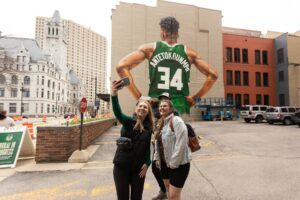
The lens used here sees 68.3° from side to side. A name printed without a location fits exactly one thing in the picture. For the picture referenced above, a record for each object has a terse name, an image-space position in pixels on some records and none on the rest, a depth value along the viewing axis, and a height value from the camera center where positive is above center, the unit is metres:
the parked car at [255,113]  25.16 -0.80
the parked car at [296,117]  18.77 -0.96
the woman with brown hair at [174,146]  2.92 -0.54
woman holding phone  2.74 -0.57
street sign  8.03 +0.05
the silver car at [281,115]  21.84 -0.90
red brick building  35.84 +6.07
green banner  6.98 -1.33
